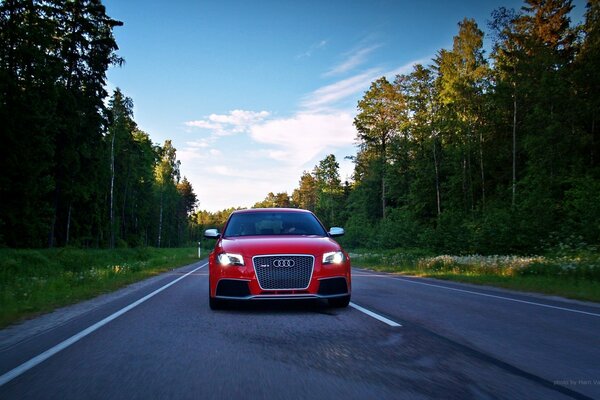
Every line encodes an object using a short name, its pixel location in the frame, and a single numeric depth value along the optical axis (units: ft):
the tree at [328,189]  292.20
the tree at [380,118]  162.30
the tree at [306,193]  359.46
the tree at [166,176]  263.76
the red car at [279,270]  23.93
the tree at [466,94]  120.37
